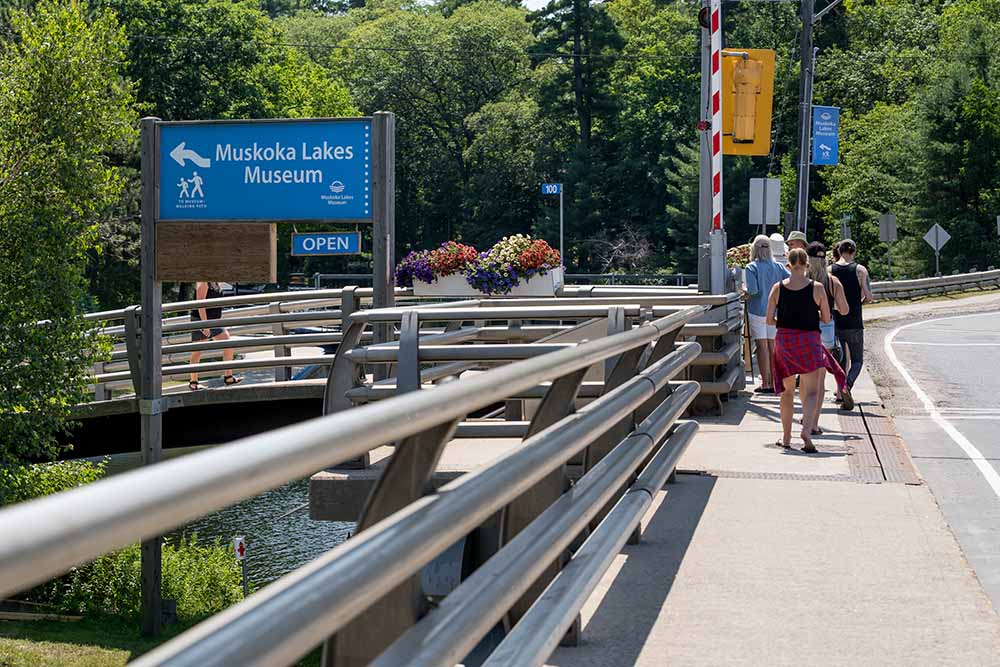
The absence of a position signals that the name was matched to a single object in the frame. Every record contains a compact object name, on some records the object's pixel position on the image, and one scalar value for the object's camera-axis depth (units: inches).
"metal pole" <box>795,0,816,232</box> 1211.9
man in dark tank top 542.9
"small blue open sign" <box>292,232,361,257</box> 492.7
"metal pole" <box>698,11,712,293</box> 609.0
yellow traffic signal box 637.9
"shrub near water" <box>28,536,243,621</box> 840.3
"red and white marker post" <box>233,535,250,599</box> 874.8
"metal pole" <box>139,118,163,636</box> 498.9
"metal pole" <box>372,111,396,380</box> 463.2
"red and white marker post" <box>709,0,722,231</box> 602.2
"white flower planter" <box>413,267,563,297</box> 645.9
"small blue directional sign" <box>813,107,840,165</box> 1278.3
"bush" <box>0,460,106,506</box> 837.8
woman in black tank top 416.2
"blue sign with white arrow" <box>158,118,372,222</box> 466.0
